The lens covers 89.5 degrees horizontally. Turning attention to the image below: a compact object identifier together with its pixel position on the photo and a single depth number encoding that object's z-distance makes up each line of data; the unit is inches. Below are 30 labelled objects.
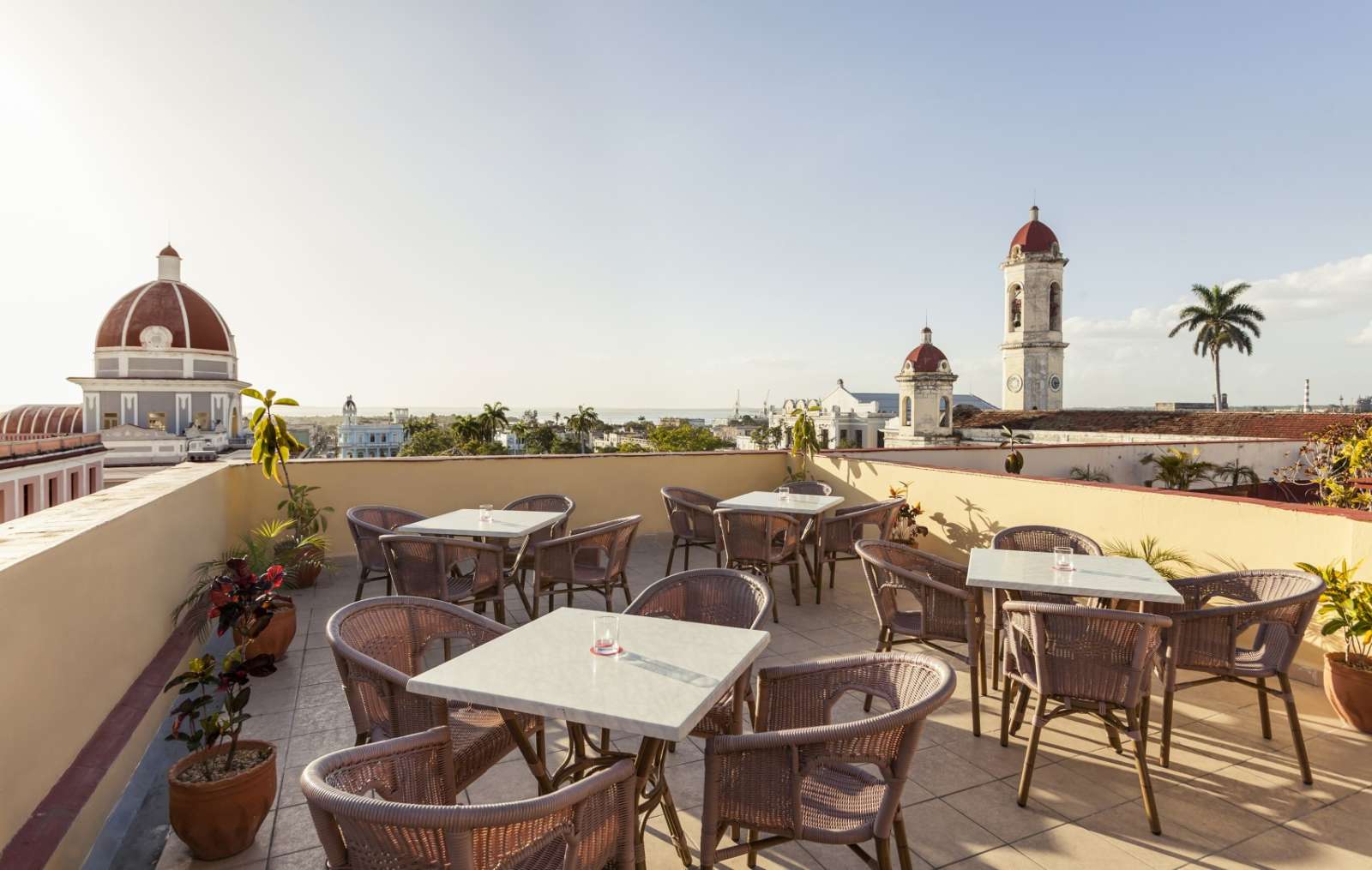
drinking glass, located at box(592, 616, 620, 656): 83.7
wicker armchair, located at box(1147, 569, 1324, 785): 104.2
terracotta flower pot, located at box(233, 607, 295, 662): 148.4
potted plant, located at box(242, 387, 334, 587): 210.7
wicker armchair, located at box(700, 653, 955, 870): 66.5
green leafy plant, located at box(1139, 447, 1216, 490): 323.6
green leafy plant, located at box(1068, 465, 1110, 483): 319.9
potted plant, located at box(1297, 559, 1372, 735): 117.4
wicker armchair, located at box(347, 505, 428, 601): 173.2
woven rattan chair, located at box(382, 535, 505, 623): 150.2
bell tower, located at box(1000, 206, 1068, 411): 1261.1
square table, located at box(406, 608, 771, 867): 66.7
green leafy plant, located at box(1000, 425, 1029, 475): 293.6
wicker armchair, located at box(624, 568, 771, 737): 110.0
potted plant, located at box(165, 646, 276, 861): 84.3
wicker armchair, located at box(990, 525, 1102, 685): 153.6
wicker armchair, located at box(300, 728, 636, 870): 48.9
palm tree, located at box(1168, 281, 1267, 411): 1360.7
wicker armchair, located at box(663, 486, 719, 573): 213.2
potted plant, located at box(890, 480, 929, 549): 237.6
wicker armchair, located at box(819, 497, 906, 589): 198.7
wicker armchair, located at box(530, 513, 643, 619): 162.6
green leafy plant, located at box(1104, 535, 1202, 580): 161.3
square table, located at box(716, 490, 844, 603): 200.8
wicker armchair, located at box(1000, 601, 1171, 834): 92.4
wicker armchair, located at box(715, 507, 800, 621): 185.8
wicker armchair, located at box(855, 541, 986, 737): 122.1
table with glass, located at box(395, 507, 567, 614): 168.6
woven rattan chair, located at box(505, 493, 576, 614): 176.2
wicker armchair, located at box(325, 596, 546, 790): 81.7
